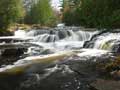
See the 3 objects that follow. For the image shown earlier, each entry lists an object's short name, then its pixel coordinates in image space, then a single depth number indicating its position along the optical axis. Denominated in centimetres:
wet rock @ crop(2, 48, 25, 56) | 900
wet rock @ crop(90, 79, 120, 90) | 433
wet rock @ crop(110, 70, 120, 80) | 508
